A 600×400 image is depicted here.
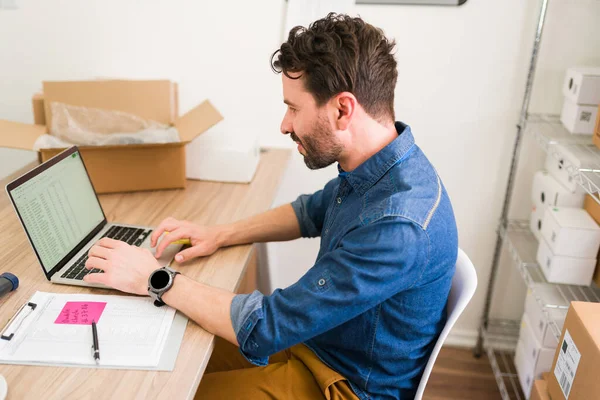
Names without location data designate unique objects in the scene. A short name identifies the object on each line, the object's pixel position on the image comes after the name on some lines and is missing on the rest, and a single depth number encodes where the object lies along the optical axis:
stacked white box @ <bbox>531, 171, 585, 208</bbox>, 1.69
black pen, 0.93
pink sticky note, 1.03
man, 0.96
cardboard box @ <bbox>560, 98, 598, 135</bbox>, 1.63
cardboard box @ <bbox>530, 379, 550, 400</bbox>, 1.41
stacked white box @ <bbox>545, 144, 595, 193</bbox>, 1.54
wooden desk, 0.87
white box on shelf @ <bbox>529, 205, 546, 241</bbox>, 1.81
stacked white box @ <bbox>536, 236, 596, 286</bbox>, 1.62
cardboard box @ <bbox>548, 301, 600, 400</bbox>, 1.10
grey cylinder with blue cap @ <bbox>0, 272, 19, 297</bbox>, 1.09
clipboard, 0.93
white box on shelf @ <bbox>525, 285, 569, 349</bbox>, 1.61
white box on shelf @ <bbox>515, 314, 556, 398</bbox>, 1.67
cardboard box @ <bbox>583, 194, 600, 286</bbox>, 1.61
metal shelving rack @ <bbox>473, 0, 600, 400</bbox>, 1.57
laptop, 1.13
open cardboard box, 1.56
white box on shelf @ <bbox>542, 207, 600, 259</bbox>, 1.57
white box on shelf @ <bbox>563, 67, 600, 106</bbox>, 1.60
